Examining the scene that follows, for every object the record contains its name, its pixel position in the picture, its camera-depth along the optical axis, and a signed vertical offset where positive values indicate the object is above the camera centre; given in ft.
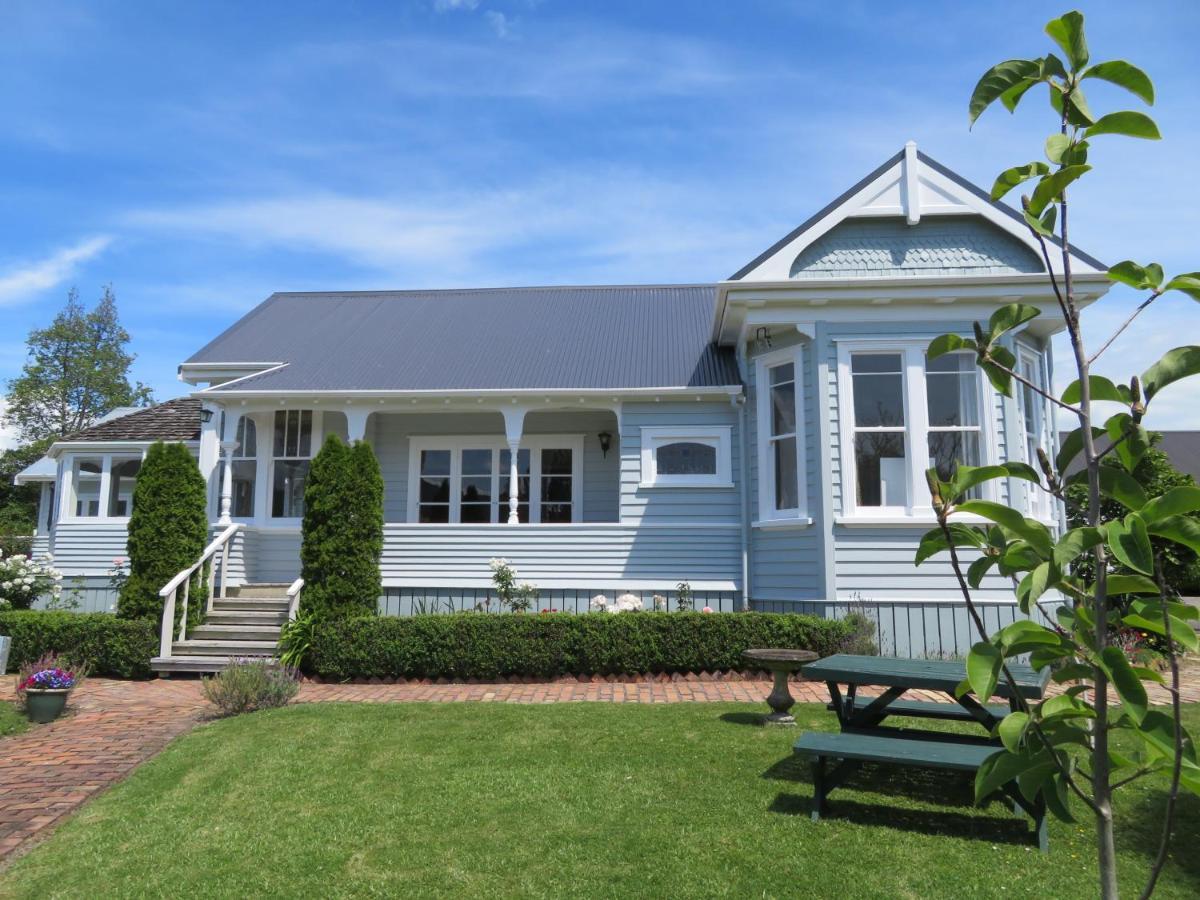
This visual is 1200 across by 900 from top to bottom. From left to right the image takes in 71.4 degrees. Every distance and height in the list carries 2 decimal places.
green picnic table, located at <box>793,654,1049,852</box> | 17.28 -4.39
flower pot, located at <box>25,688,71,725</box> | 30.78 -6.14
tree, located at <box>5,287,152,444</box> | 150.61 +28.43
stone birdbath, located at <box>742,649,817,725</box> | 26.89 -4.44
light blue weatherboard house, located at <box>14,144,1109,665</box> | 38.70 +6.60
